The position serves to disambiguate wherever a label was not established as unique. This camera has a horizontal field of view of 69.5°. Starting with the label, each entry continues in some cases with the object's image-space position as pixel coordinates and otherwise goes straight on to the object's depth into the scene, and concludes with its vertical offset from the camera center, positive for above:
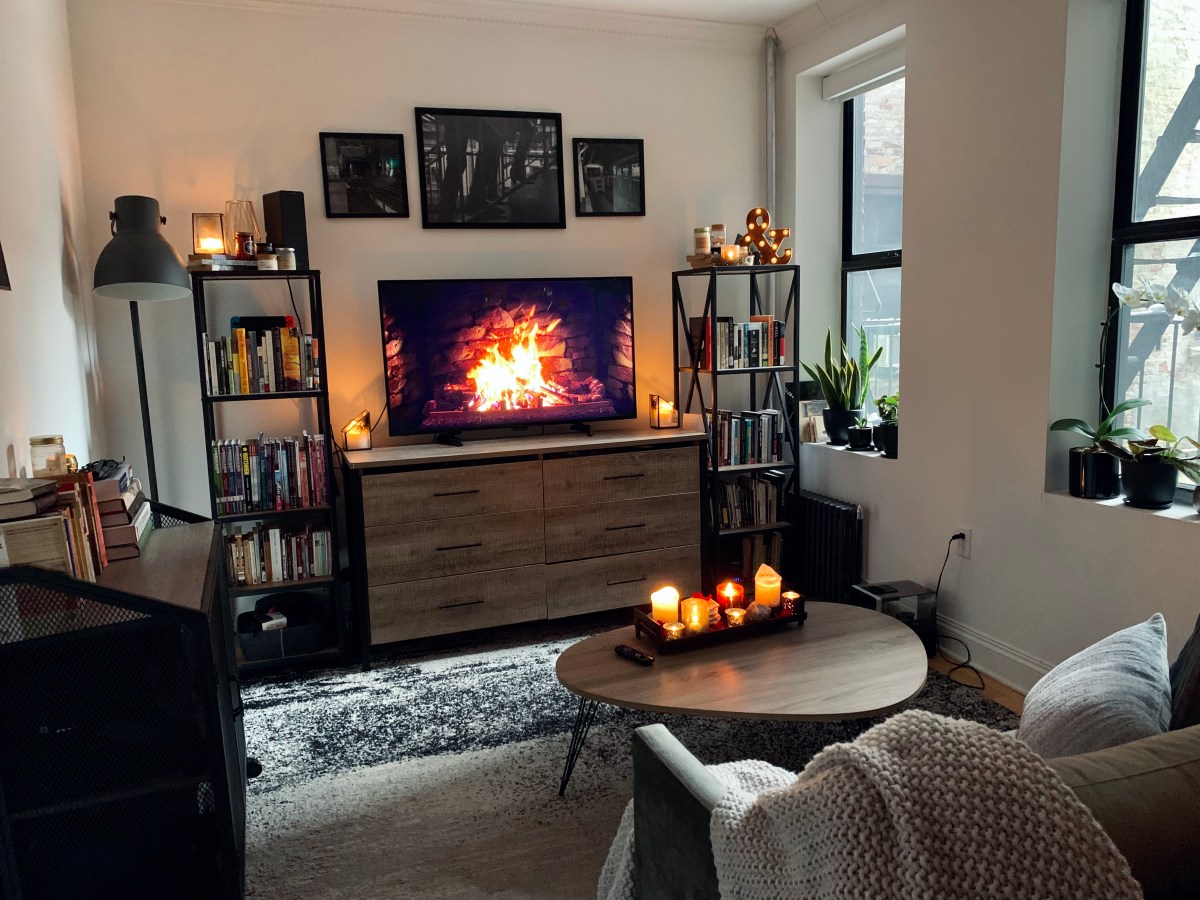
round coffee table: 2.05 -0.87
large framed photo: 3.65 +0.75
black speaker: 3.26 +0.48
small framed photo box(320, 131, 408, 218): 3.53 +0.70
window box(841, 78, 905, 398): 3.79 +0.50
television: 3.61 -0.04
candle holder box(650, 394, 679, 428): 3.97 -0.35
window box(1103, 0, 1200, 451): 2.59 +0.36
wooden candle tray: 2.39 -0.84
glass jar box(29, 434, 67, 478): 1.99 -0.23
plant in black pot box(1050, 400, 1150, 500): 2.69 -0.42
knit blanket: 0.87 -0.52
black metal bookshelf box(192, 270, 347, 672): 3.17 -0.54
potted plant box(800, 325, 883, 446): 3.83 -0.25
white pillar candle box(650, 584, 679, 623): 2.45 -0.75
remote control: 2.29 -0.84
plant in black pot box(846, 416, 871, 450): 3.79 -0.46
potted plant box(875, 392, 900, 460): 3.62 -0.41
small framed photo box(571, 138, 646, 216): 3.88 +0.73
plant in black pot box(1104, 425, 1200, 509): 2.55 -0.43
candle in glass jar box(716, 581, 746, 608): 2.56 -0.76
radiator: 3.72 -0.95
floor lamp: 2.68 +0.29
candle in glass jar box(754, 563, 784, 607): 2.54 -0.74
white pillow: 1.33 -0.61
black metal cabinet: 1.49 -0.70
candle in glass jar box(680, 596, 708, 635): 2.45 -0.79
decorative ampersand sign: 3.85 +0.42
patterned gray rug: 2.09 -1.24
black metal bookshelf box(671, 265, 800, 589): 3.82 -0.19
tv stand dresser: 3.32 -0.75
